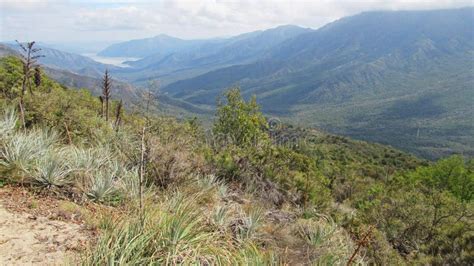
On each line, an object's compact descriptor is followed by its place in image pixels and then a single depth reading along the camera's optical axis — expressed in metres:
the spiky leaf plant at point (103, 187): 6.11
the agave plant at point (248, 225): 6.00
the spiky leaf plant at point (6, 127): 7.02
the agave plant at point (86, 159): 6.60
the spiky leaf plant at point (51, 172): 6.19
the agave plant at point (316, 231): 6.32
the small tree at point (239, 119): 24.02
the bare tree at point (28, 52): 10.08
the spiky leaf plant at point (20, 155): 6.36
